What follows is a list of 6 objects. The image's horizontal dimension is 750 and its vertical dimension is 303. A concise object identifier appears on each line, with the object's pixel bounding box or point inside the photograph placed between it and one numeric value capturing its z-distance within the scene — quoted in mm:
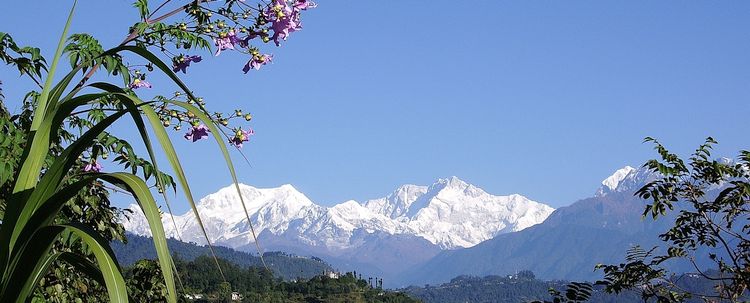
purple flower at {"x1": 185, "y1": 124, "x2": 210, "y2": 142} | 5149
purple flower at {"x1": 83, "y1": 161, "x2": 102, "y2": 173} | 4754
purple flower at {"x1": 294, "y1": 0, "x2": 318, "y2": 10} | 4414
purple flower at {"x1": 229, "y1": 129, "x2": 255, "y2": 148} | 5367
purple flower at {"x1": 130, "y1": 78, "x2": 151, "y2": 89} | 5410
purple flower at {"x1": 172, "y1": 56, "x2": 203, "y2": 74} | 5176
